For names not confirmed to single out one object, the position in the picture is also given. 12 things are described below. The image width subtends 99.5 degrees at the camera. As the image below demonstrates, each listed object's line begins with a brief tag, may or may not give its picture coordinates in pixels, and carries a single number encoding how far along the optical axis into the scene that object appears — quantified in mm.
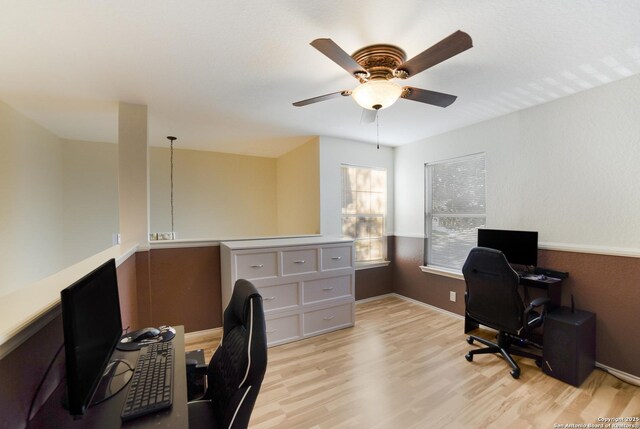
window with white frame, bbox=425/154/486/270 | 3303
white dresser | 2727
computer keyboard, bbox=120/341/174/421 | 853
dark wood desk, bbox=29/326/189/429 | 796
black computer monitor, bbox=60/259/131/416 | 696
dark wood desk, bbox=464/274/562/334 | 2354
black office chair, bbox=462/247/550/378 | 2184
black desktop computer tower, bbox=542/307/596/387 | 2098
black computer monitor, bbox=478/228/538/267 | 2604
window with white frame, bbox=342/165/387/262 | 4020
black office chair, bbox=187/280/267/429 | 939
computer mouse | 1367
